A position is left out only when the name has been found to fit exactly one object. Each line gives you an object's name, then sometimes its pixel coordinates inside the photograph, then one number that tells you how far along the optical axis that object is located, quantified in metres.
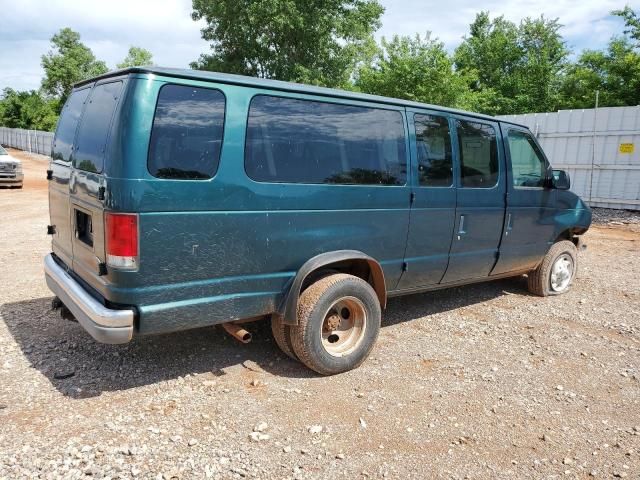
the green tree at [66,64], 51.88
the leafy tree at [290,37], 24.70
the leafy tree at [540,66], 26.81
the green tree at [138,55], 64.77
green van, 3.09
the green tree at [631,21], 18.39
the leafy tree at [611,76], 17.78
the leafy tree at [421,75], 16.09
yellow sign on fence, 11.51
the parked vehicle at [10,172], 17.31
